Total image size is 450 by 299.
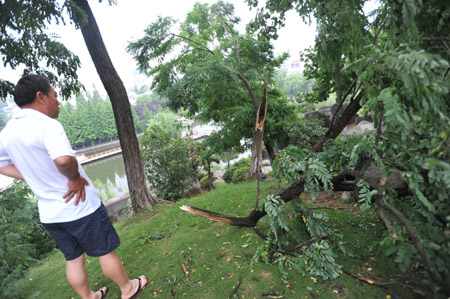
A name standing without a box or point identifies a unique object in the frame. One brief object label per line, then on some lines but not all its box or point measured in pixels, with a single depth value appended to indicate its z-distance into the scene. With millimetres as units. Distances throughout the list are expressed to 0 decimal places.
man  1875
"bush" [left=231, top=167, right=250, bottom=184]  10077
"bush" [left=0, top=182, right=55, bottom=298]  2510
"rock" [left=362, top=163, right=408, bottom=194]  2180
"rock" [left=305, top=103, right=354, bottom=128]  11875
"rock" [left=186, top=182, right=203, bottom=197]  9875
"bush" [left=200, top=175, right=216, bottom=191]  12117
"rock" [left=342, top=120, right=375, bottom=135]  7840
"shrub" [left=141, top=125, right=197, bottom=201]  8244
